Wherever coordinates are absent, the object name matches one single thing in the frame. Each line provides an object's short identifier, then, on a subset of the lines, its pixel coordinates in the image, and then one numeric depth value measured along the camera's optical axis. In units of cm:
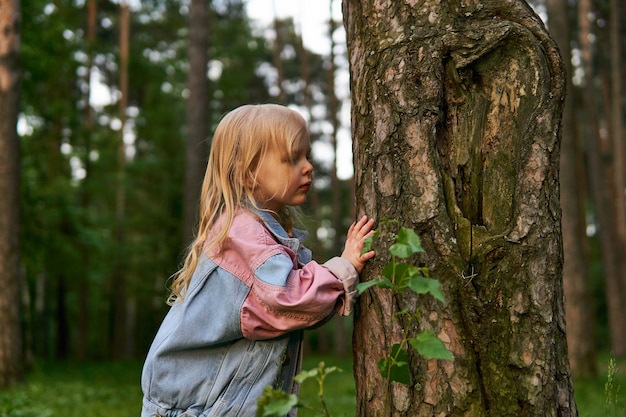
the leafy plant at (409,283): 177
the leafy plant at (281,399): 169
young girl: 239
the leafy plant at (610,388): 245
